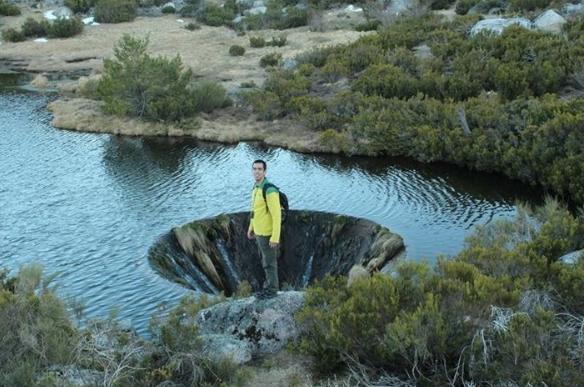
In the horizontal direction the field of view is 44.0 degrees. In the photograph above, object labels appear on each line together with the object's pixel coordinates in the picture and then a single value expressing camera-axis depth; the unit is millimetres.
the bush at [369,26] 62312
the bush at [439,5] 64938
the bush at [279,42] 60588
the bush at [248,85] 46506
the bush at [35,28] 73438
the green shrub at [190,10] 81562
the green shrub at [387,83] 39469
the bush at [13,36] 71875
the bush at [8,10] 82812
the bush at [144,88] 40719
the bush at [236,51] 58312
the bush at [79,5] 84188
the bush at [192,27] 72938
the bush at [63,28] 72250
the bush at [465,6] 60219
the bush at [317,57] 48562
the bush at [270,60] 52500
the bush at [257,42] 60694
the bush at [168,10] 84188
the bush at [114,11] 78688
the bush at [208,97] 42062
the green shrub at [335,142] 34156
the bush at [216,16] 74875
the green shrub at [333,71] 44500
